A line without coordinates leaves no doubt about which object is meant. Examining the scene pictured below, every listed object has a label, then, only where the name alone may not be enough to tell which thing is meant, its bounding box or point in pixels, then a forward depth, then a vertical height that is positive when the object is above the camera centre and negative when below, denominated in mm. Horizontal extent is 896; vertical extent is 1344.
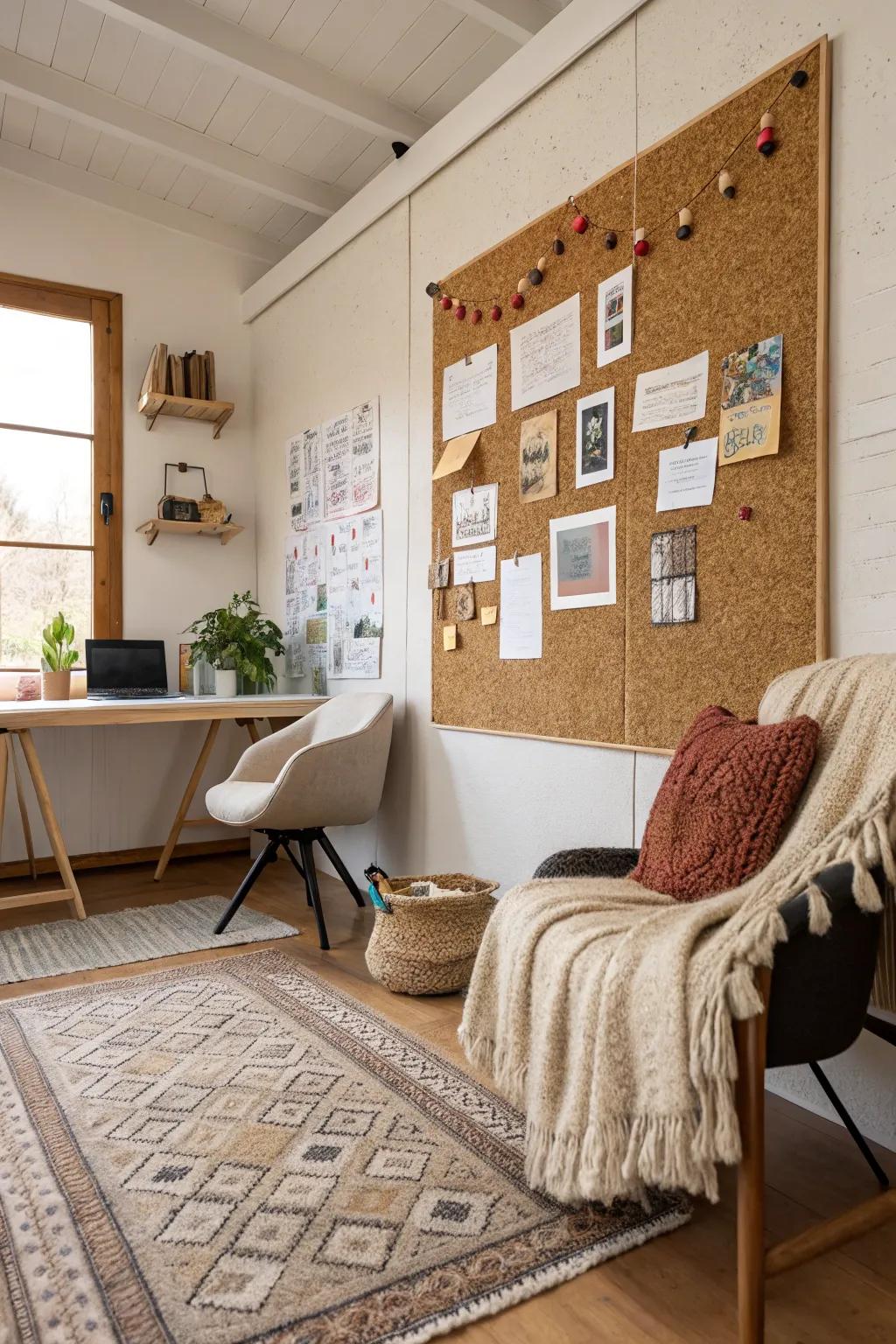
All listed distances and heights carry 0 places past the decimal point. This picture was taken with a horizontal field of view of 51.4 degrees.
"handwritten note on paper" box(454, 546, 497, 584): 2798 +282
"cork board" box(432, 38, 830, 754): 1852 +502
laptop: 3740 -60
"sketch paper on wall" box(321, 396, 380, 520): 3424 +748
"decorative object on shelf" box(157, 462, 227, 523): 4020 +646
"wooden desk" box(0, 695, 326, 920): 2975 -202
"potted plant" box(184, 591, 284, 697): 3789 +37
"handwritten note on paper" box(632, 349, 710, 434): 2092 +609
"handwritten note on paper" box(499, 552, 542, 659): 2609 +139
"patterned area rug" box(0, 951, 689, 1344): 1218 -849
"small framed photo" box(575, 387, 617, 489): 2340 +561
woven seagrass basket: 2330 -715
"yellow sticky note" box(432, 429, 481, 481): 2848 +631
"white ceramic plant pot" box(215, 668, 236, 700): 3812 -110
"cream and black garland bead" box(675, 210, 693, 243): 2100 +981
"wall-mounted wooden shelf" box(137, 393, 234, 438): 3943 +1088
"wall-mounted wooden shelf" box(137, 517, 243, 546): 3982 +564
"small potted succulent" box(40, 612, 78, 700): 3572 -21
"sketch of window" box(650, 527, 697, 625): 2107 +186
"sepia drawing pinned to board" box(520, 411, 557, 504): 2535 +554
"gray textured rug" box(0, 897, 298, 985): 2654 -875
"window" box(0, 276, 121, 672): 3809 +824
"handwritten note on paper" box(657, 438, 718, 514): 2062 +413
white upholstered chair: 2797 -424
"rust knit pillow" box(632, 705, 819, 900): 1474 -247
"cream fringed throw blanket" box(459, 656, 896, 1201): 1136 -451
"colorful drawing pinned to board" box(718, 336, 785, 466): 1909 +538
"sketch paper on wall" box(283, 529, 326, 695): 3818 +221
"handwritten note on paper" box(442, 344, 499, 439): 2793 +813
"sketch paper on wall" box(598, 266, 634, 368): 2289 +848
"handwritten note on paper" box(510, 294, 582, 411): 2469 +832
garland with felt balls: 1904 +1063
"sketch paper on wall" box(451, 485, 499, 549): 2789 +434
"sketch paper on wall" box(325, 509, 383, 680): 3416 +232
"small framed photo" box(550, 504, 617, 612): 2342 +254
